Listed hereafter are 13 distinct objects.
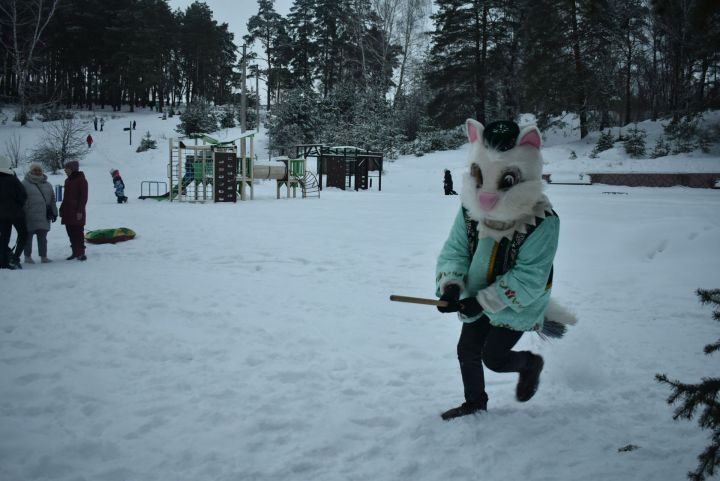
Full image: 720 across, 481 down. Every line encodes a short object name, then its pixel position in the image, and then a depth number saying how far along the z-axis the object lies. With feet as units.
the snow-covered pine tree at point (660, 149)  79.41
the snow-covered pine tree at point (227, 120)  145.07
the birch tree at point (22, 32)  103.08
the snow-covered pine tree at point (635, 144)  81.67
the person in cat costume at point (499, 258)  8.57
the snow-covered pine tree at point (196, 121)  126.41
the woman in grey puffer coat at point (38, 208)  24.48
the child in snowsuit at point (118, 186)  54.54
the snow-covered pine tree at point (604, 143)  86.61
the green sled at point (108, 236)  30.37
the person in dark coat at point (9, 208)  22.82
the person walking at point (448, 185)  69.81
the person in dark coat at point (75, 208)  25.35
